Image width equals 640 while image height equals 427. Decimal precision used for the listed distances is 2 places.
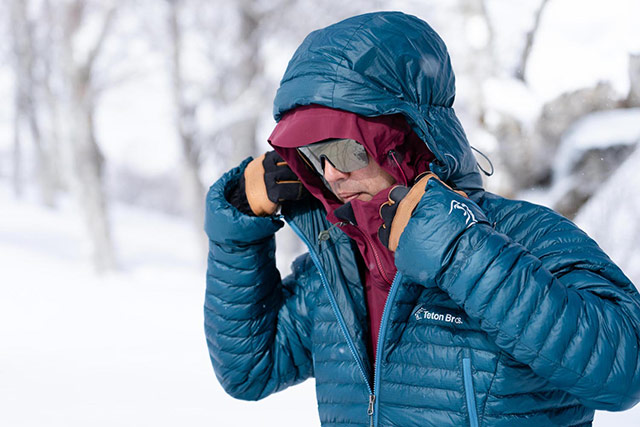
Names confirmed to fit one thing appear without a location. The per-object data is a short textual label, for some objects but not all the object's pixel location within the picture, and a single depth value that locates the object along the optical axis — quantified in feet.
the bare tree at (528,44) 17.30
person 3.43
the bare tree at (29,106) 43.47
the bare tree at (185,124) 35.42
